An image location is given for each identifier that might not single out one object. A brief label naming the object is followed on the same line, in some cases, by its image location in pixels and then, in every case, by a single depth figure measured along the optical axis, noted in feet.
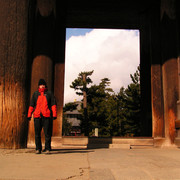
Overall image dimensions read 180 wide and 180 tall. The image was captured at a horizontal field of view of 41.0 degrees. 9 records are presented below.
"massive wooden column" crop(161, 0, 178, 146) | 22.79
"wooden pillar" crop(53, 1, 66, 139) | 23.18
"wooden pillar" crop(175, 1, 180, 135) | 21.89
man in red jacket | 15.60
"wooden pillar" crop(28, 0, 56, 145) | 22.21
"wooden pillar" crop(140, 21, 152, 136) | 30.53
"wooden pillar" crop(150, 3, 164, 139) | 23.43
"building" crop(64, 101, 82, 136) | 239.95
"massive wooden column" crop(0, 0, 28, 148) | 15.81
